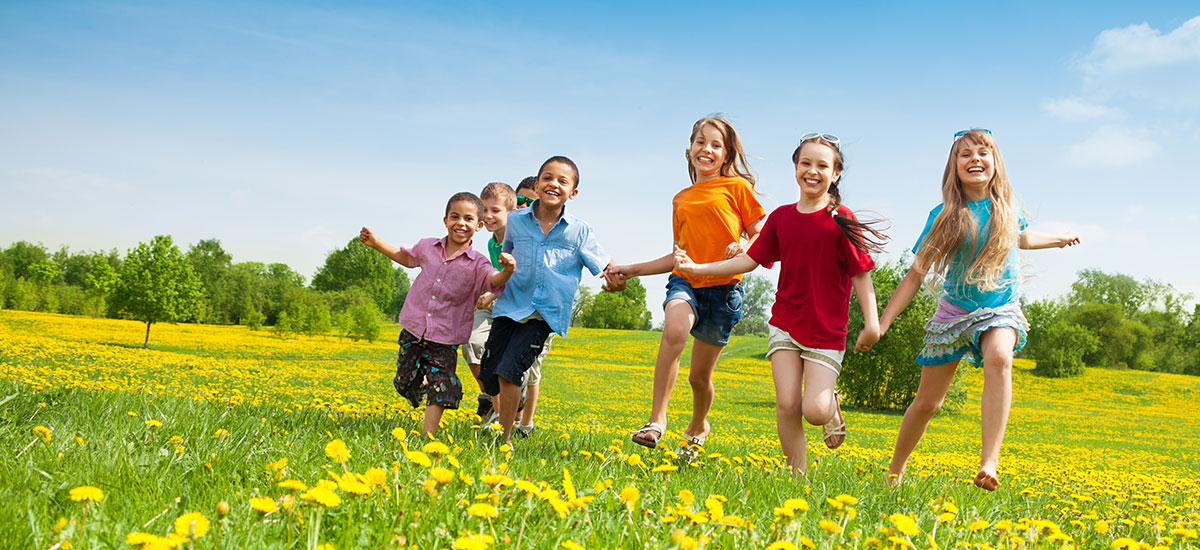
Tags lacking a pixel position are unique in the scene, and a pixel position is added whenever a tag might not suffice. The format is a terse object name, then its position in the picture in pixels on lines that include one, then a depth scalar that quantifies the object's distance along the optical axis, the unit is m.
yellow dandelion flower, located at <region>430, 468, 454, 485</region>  2.05
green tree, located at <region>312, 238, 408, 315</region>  83.31
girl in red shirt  4.20
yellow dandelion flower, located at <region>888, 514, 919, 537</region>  2.12
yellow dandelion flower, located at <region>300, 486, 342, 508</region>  1.73
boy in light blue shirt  4.83
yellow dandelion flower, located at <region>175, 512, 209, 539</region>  1.58
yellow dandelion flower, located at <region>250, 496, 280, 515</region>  1.78
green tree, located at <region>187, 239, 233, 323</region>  62.27
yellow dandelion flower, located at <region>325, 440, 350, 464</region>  2.34
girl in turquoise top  4.13
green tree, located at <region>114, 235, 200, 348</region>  33.69
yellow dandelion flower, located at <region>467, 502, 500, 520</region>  1.83
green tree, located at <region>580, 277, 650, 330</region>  82.69
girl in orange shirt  4.80
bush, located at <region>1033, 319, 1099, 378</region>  44.62
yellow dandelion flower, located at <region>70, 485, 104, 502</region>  1.73
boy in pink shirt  5.01
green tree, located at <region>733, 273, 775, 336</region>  110.38
